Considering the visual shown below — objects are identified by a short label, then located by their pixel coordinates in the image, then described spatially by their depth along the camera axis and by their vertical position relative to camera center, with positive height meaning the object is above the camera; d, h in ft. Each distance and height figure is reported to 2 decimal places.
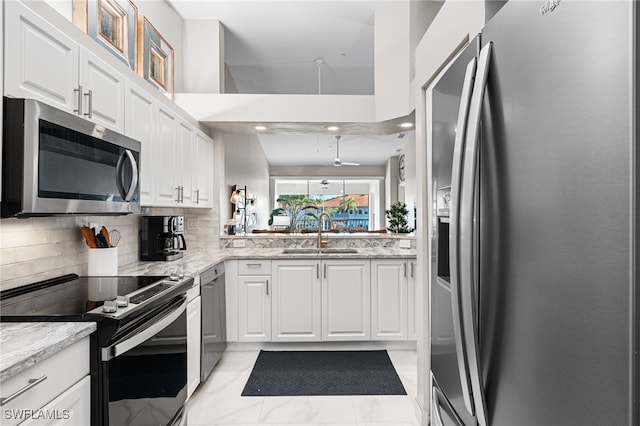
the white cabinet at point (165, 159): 7.84 +1.33
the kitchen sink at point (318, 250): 11.91 -1.16
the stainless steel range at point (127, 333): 4.01 -1.52
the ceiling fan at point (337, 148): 23.01 +4.67
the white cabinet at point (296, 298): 10.39 -2.37
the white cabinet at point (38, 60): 4.03 +1.97
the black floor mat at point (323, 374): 8.15 -3.95
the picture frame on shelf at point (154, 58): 8.72 +4.20
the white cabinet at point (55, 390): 2.94 -1.60
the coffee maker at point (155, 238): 8.95 -0.53
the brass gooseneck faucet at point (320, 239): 12.13 -0.78
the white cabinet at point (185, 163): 9.01 +1.42
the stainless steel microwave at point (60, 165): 3.98 +0.69
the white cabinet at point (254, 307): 10.38 -2.63
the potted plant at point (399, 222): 12.49 -0.20
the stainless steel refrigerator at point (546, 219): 1.54 -0.02
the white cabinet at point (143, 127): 6.72 +1.77
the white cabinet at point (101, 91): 5.39 +2.05
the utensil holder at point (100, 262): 6.57 -0.83
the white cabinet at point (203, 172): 10.31 +1.38
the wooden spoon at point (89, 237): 6.53 -0.37
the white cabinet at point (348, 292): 10.38 -2.20
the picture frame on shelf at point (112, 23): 6.66 +3.97
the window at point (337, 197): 32.48 +1.77
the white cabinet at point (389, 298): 10.37 -2.38
